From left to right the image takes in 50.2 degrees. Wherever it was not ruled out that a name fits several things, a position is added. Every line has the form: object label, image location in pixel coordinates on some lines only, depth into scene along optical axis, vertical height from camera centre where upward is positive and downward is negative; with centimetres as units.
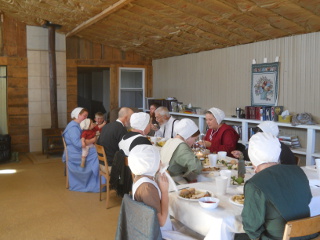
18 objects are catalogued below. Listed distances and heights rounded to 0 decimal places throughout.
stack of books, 507 -62
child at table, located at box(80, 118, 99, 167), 520 -55
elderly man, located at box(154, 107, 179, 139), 584 -39
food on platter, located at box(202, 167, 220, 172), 330 -68
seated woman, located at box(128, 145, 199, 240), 219 -56
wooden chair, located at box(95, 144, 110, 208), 433 -79
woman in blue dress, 523 -99
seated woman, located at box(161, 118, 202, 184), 305 -53
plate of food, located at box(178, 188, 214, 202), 240 -69
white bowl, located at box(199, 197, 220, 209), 222 -69
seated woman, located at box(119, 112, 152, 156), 388 -37
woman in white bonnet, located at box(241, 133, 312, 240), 187 -56
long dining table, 210 -76
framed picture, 549 +24
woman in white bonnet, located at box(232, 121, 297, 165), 336 -50
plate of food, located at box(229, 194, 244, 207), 229 -69
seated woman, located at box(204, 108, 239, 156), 452 -49
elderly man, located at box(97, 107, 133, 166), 449 -51
